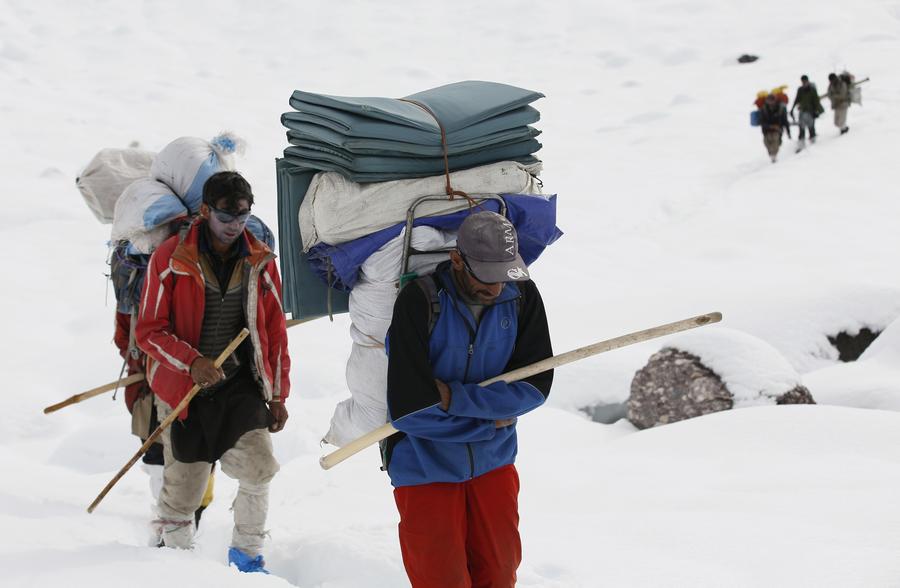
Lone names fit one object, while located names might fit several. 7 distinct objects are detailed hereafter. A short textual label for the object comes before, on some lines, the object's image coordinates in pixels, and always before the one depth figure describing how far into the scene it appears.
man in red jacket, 7.43
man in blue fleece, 5.51
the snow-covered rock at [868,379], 12.41
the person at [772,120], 33.69
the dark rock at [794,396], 12.26
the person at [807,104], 33.97
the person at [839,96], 35.47
